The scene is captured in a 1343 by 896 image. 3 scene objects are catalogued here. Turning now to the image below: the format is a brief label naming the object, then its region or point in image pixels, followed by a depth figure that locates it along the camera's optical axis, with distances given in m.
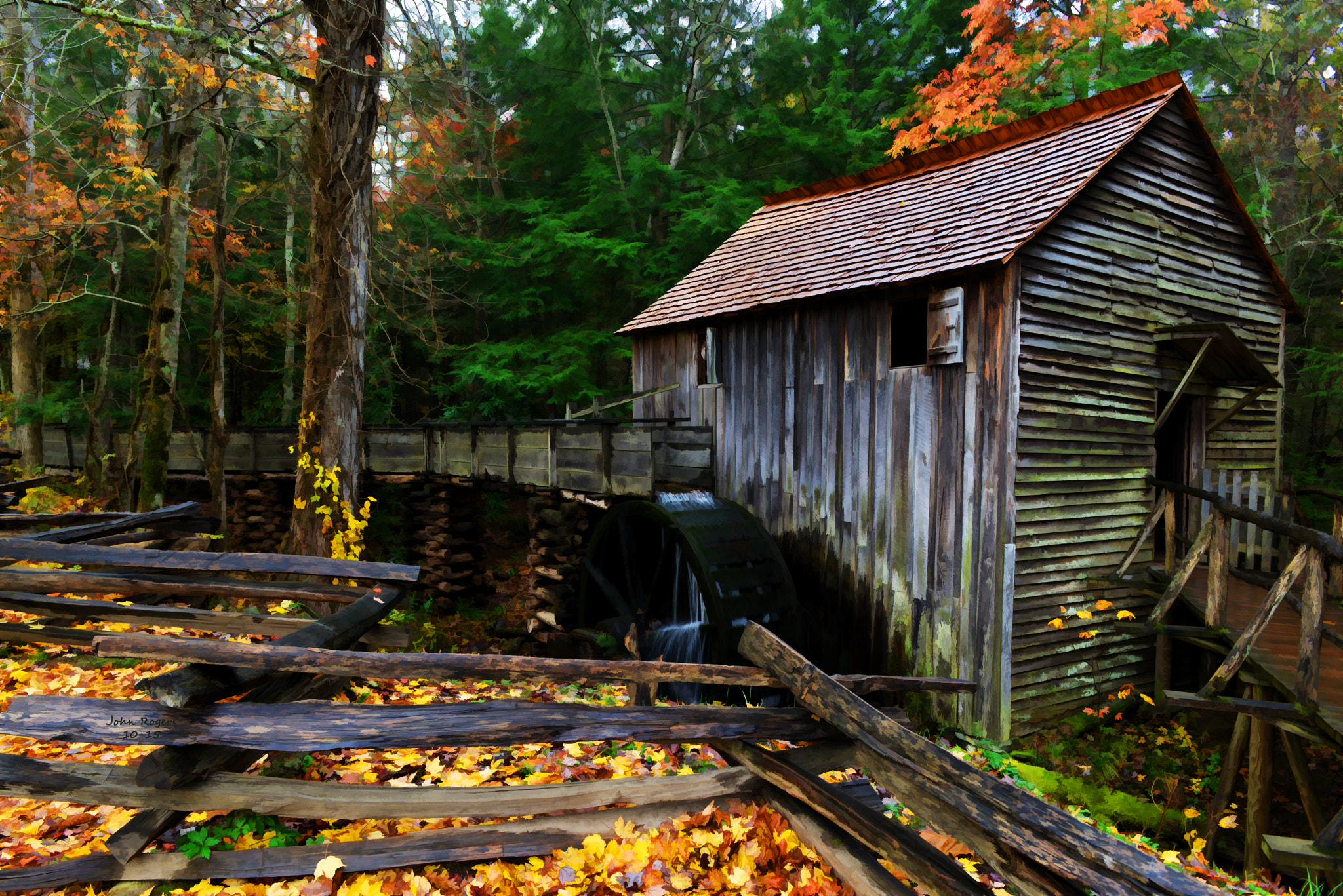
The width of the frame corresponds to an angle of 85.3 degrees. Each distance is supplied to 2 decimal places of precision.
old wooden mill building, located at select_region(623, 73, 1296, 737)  6.97
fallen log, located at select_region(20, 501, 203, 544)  5.66
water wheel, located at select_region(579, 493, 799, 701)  7.76
